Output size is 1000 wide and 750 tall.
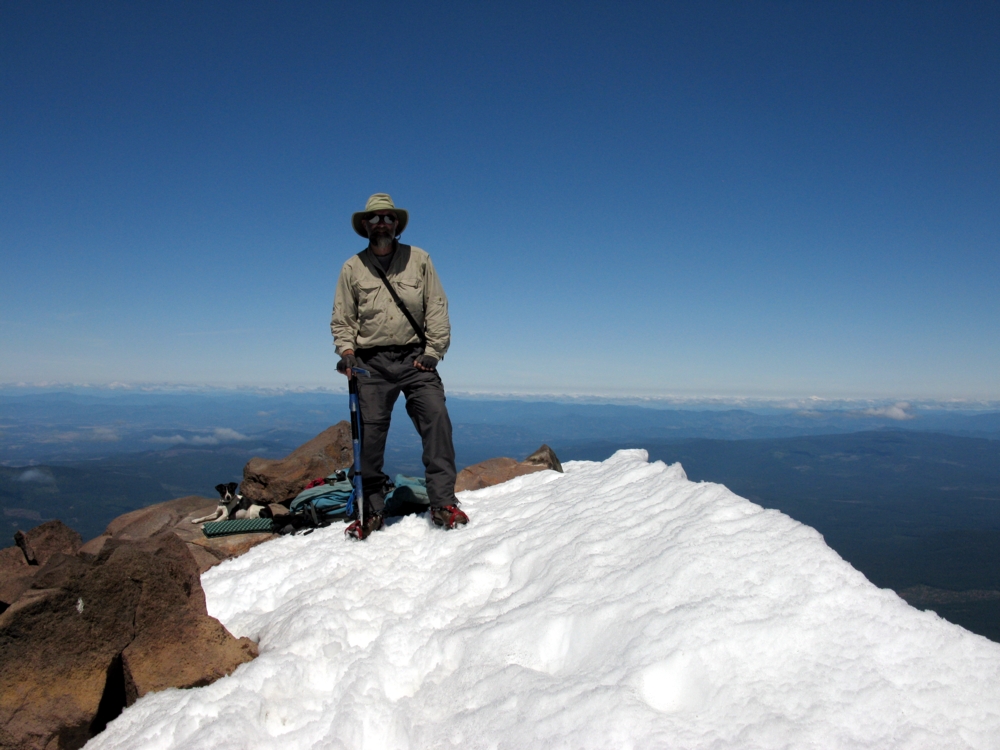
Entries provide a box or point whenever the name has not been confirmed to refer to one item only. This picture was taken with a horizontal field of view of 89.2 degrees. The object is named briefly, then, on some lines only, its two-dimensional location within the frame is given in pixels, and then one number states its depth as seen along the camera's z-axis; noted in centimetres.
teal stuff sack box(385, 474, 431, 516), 800
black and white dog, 996
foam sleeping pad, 889
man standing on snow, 714
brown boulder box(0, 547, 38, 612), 440
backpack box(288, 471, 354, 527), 819
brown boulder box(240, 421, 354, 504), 1073
